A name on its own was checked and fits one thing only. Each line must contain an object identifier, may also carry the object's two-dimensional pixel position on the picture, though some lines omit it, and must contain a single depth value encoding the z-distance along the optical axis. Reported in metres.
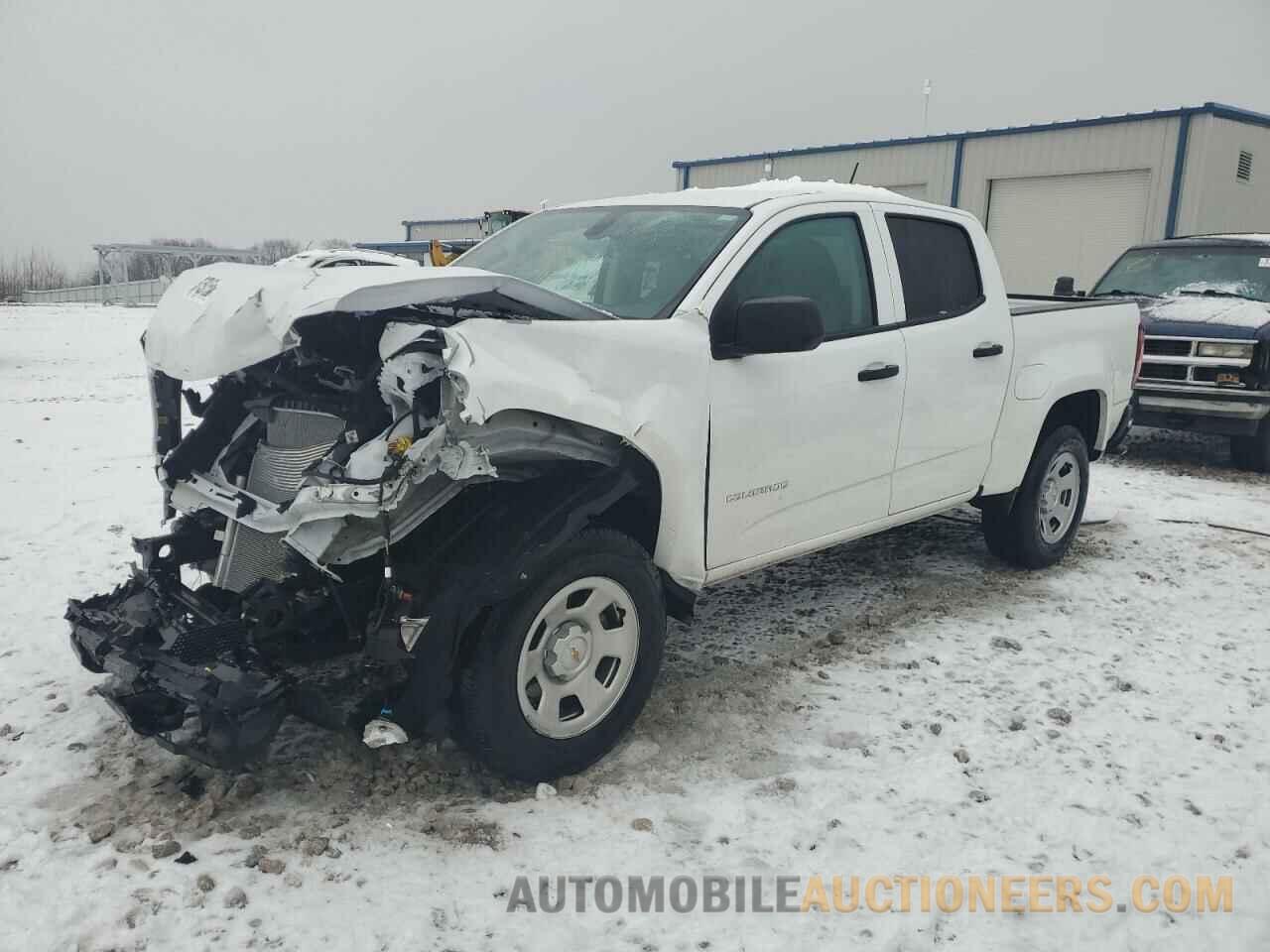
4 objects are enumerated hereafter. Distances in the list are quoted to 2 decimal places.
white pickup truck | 2.89
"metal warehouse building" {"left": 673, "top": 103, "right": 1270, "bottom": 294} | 18.08
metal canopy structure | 47.62
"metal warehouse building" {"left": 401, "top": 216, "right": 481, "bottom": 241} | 42.62
